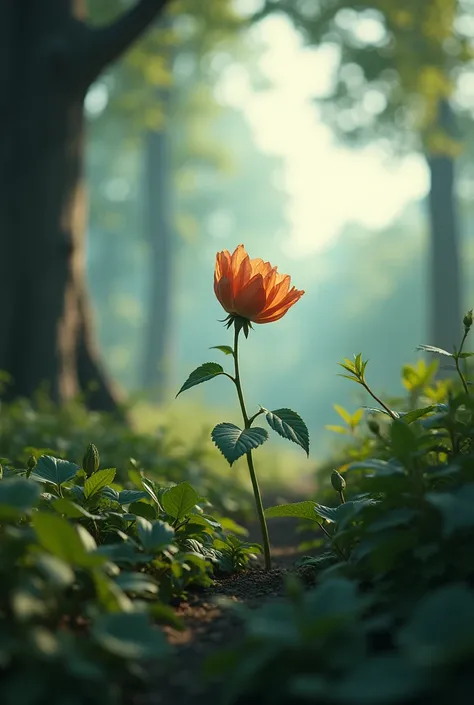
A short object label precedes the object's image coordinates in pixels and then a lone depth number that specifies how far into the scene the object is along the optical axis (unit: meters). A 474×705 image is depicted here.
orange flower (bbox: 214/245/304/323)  2.00
